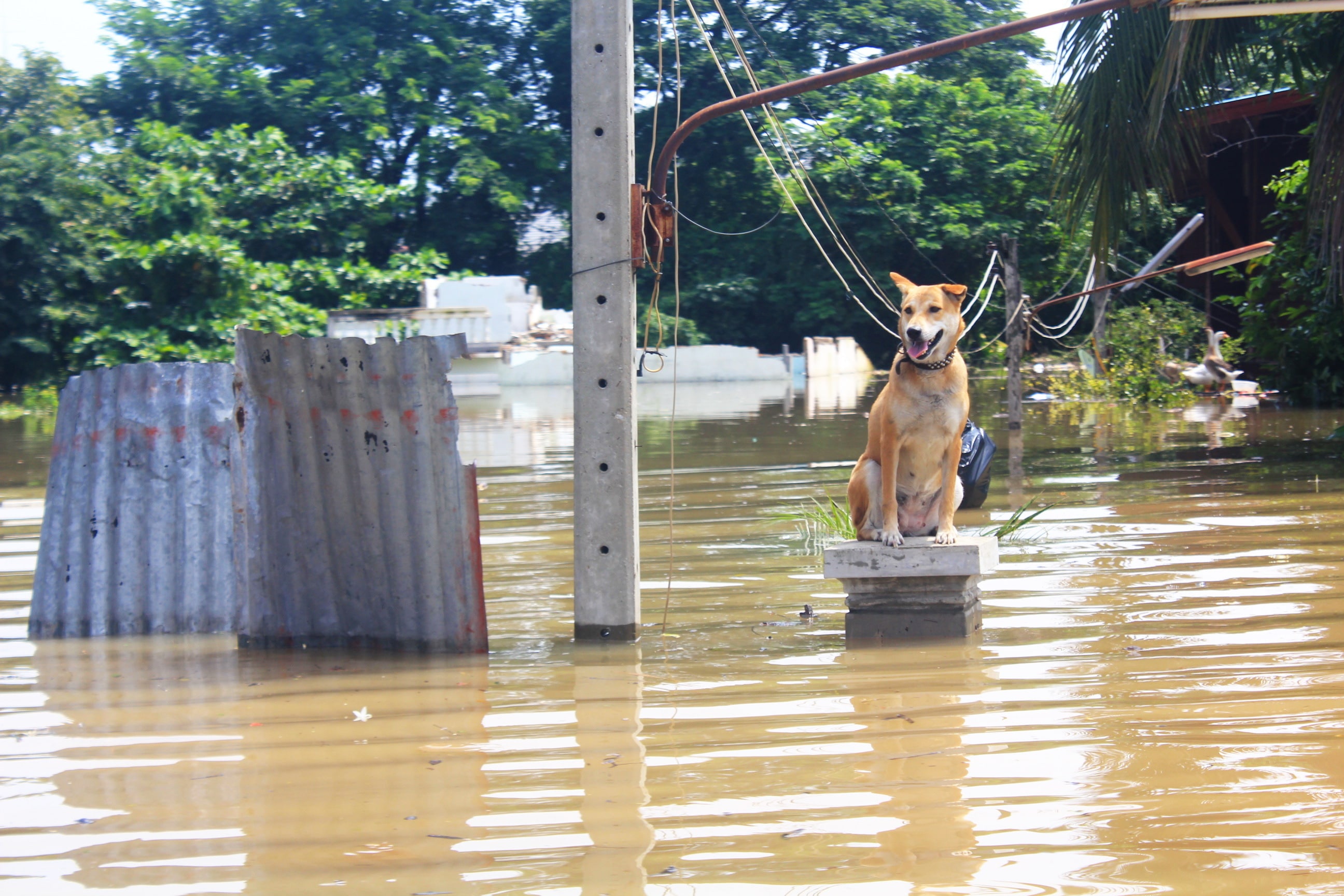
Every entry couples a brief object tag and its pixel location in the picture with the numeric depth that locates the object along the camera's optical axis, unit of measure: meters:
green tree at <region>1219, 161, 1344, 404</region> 14.49
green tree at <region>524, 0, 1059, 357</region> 37.75
